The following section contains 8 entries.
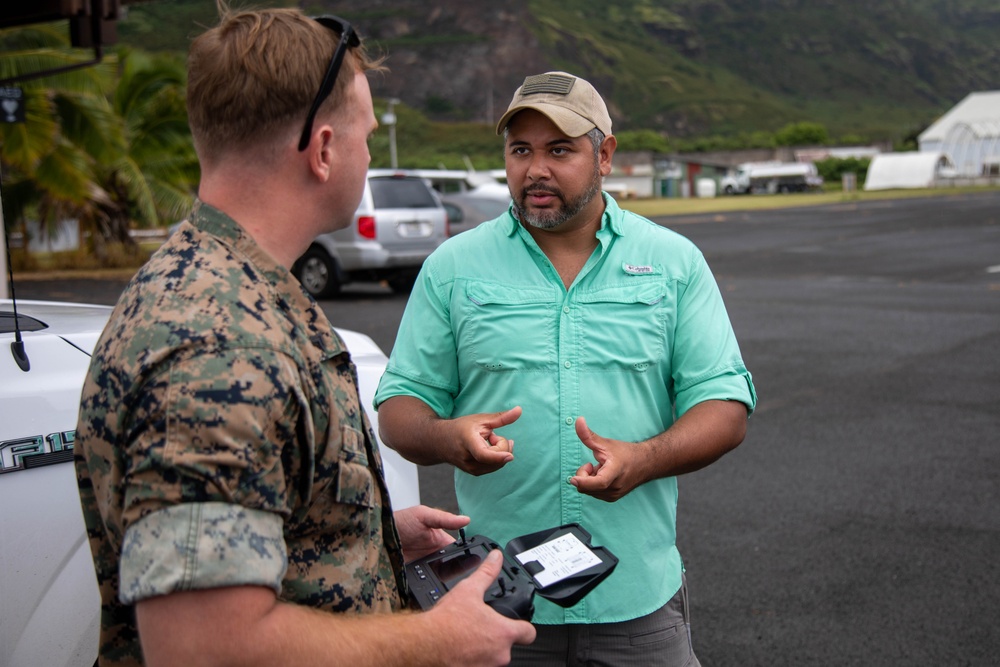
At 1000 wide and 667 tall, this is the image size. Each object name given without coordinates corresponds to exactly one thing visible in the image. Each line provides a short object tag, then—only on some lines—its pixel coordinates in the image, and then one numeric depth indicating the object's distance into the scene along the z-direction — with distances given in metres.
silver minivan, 14.37
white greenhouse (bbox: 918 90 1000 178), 68.12
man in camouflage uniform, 1.28
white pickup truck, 2.30
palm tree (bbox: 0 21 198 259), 16.23
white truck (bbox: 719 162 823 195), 70.88
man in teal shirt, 2.41
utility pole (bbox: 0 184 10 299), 6.70
